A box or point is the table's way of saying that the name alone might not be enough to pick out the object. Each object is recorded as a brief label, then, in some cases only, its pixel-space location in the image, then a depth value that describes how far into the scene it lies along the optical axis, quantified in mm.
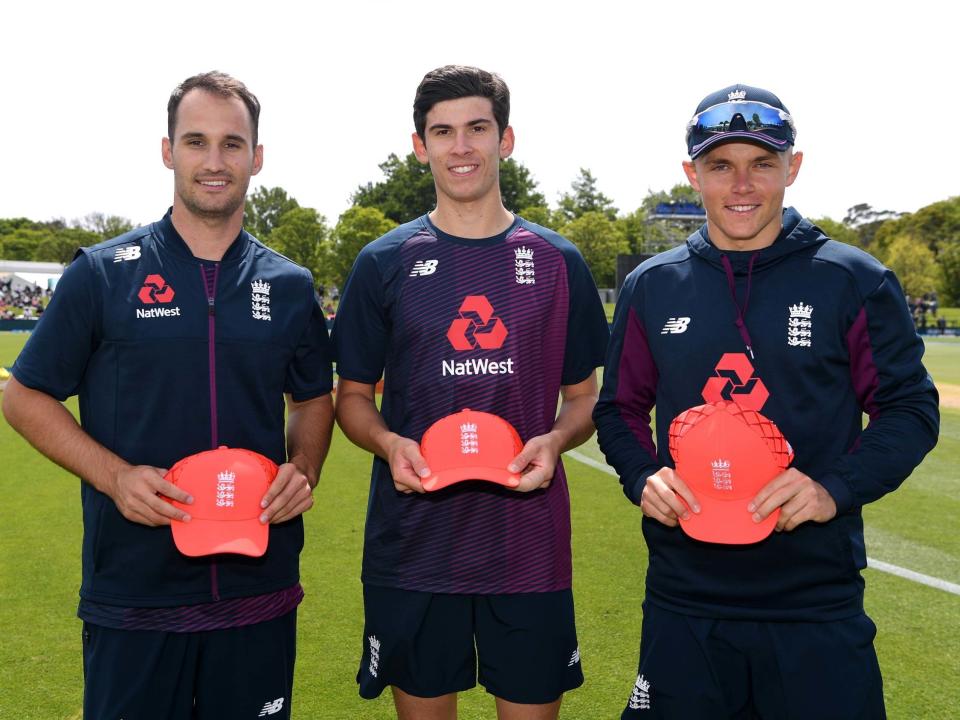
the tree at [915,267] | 62750
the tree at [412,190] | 75875
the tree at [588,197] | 90375
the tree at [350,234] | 60062
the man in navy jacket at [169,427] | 2809
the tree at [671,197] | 93000
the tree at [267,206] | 110688
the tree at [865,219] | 100512
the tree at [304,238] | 62469
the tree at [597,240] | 60750
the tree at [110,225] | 99438
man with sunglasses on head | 2529
